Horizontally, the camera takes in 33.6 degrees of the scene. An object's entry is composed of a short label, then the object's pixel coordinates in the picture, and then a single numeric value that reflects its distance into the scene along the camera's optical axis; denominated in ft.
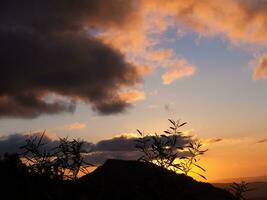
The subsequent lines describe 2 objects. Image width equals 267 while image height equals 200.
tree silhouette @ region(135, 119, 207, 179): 42.09
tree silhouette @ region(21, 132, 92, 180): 42.93
